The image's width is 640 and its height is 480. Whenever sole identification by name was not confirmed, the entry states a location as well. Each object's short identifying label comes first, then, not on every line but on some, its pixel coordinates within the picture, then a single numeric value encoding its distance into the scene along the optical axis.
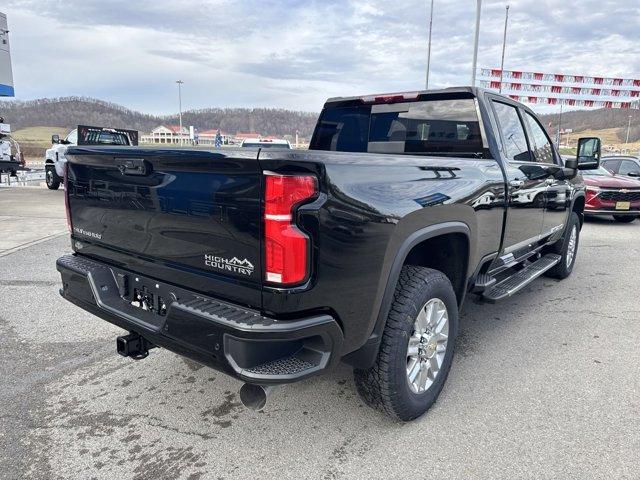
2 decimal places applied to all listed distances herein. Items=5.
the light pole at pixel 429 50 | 19.61
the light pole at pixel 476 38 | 16.39
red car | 10.08
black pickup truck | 1.97
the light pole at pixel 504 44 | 22.28
